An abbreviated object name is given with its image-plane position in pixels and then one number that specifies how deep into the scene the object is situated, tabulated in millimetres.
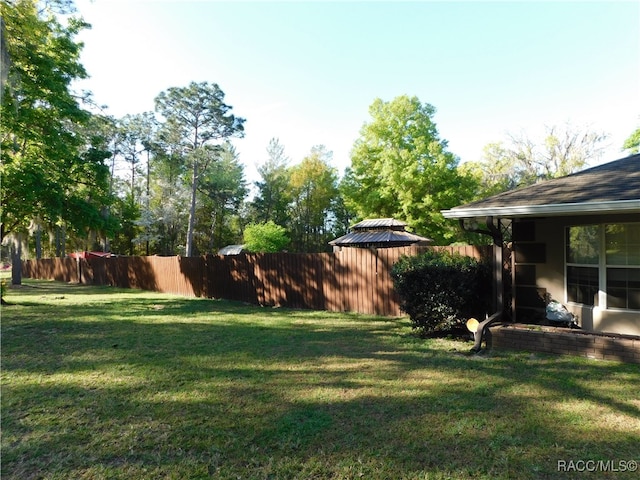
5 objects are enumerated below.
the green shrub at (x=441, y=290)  6168
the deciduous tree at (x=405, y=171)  23531
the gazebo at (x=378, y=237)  16250
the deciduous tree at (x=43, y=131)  9297
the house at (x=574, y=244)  5277
